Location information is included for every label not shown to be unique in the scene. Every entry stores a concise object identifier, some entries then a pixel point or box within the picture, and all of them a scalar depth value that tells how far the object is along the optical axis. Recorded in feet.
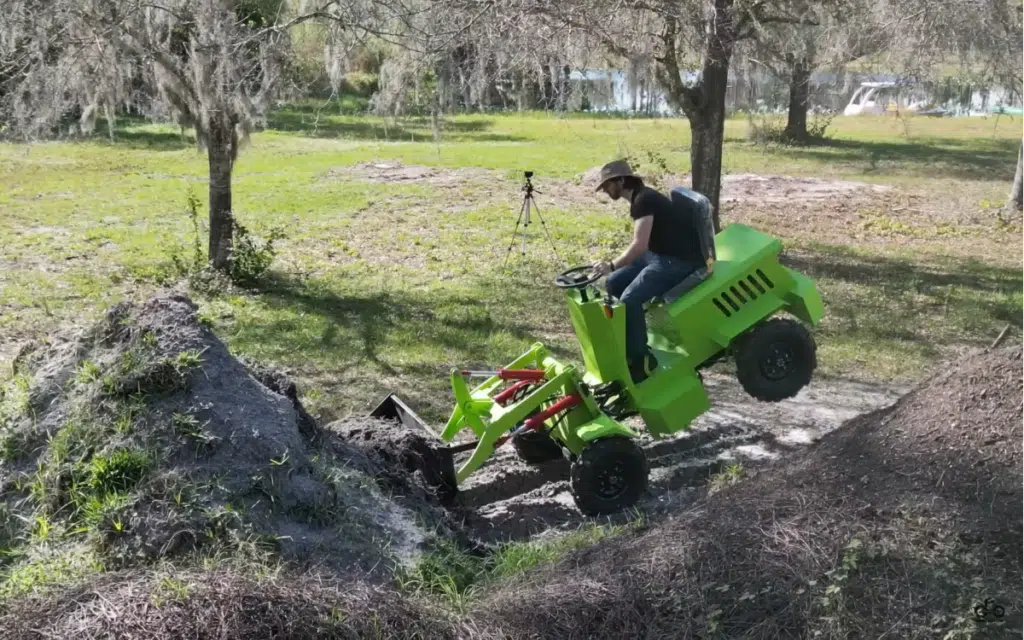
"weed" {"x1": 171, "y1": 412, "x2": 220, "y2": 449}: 15.93
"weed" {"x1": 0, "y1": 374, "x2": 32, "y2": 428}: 17.56
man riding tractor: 20.81
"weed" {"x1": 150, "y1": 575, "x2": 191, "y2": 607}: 12.12
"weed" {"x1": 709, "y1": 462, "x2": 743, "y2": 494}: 19.09
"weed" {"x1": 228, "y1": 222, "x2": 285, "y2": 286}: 37.19
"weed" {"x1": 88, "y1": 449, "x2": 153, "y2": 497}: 15.31
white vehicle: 41.24
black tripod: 38.77
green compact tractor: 19.35
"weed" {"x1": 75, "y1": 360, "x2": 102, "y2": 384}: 17.46
